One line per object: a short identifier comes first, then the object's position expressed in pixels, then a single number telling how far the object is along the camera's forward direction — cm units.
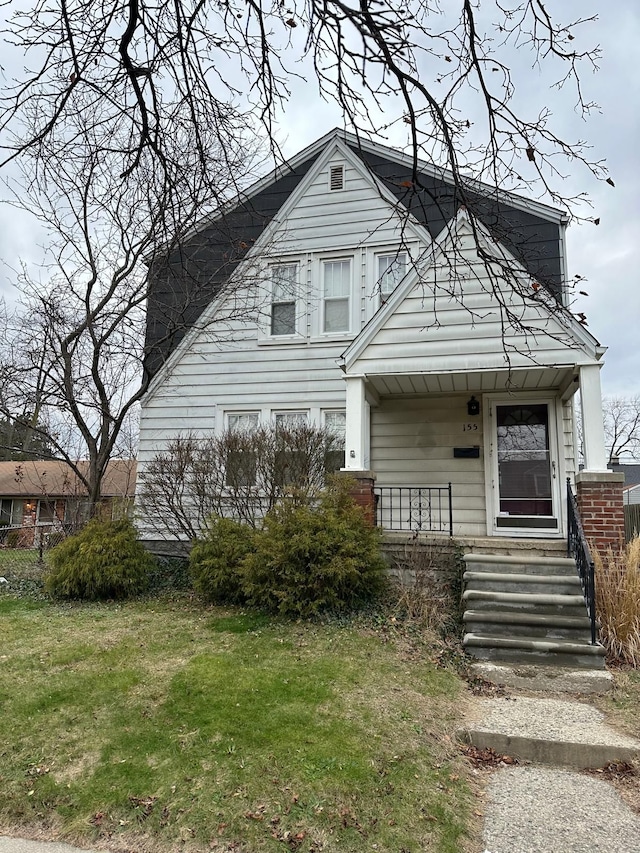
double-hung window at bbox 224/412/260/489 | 863
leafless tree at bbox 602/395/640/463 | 4474
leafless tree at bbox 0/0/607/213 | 289
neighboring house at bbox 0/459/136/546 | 2405
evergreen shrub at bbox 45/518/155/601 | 776
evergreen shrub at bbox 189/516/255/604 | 725
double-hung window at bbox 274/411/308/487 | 834
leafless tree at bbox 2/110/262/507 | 996
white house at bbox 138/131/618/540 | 773
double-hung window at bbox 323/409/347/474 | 892
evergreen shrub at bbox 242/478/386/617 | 652
